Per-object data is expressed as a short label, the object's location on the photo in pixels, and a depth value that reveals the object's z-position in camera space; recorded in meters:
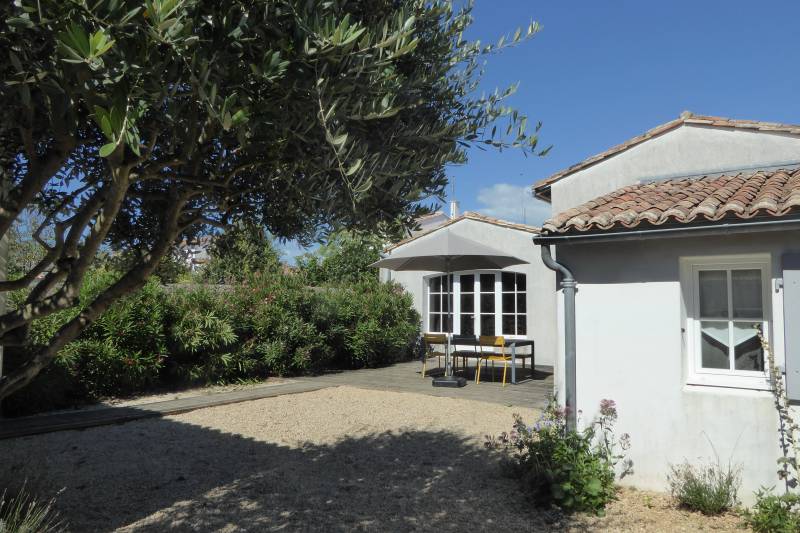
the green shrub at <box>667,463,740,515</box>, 4.96
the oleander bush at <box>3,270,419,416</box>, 9.19
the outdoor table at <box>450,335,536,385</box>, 11.79
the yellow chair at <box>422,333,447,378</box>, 12.53
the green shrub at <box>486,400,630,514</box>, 5.17
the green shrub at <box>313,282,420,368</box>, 14.02
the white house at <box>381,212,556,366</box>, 14.97
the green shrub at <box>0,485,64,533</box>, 3.69
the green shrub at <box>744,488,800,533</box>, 4.49
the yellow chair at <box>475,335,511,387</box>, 11.65
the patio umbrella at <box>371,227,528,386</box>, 11.21
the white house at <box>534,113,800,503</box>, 4.99
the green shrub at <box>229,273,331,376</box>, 12.09
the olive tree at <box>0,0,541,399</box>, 2.46
